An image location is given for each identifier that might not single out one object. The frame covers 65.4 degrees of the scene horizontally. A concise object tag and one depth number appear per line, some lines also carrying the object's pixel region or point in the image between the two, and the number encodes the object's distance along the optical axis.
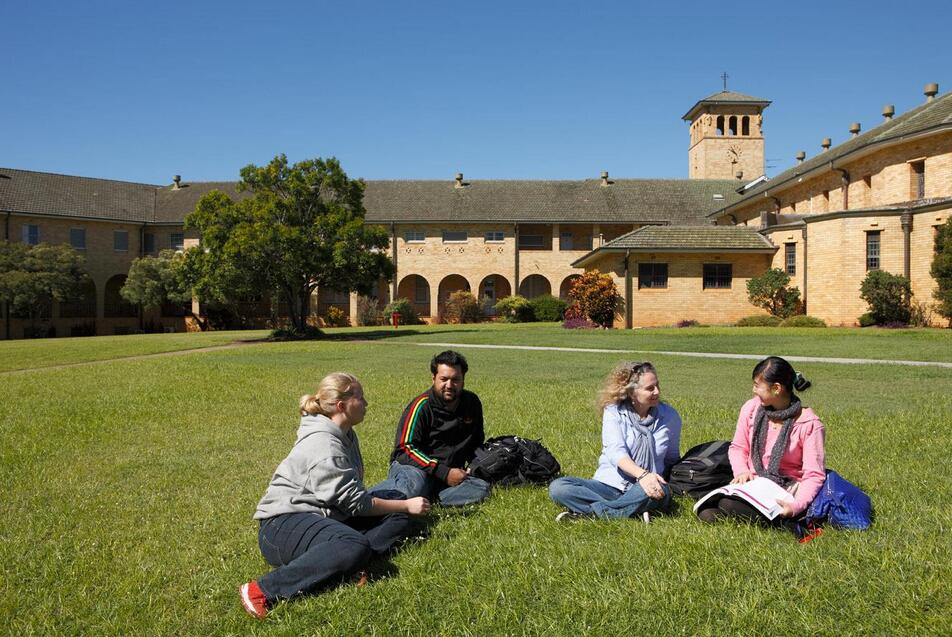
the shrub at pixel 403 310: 46.88
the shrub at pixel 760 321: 31.34
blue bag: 4.75
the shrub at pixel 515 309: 45.78
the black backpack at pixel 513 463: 6.00
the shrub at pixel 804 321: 29.83
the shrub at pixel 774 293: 31.88
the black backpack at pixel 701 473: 5.63
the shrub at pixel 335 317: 48.41
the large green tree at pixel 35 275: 40.78
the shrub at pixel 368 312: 48.34
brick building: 29.61
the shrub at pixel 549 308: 46.28
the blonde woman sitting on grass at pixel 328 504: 4.12
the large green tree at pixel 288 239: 30.14
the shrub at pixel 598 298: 33.62
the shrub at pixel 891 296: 28.05
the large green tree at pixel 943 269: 26.36
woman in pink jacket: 4.90
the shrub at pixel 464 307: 47.70
